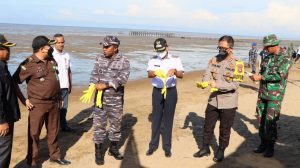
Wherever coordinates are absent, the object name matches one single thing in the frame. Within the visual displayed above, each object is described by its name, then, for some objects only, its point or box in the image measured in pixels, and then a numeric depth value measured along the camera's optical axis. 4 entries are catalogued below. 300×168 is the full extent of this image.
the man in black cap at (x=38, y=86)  5.09
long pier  98.07
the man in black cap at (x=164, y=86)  5.71
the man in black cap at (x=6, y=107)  4.17
